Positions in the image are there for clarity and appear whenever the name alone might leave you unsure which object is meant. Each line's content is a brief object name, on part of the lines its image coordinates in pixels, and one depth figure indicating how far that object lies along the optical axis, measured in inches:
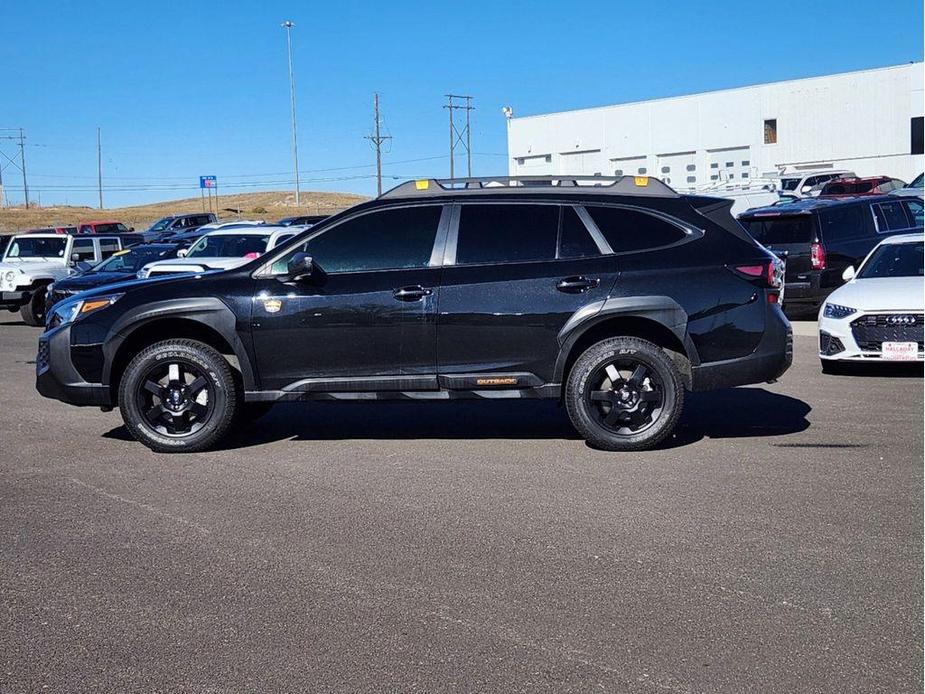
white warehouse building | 2217.0
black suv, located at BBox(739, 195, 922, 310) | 640.4
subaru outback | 304.5
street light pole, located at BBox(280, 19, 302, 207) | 2516.0
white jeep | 832.3
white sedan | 426.3
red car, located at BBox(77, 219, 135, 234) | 1840.1
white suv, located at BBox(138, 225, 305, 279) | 711.7
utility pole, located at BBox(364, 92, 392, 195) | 3292.3
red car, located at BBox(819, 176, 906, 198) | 1381.6
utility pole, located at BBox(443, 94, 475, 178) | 3367.4
